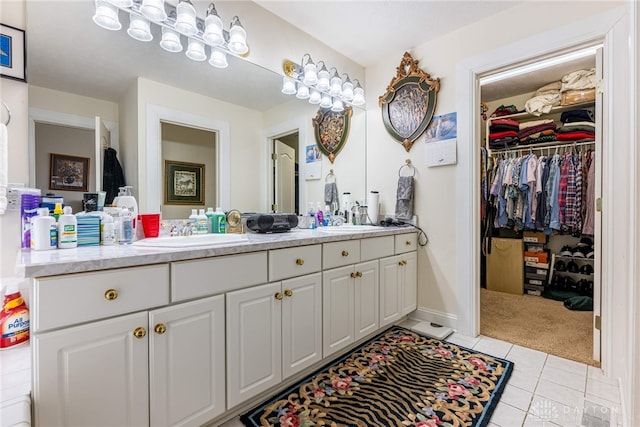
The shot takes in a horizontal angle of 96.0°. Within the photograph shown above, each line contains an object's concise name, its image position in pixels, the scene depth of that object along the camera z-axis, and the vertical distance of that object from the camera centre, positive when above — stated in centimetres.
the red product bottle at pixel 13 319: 107 -40
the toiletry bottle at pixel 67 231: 112 -7
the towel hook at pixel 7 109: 121 +44
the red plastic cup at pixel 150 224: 152 -6
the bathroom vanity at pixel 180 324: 88 -45
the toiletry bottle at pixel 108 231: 126 -8
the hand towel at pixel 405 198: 254 +11
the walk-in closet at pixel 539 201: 282 +10
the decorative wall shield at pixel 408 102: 247 +98
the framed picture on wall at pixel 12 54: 121 +68
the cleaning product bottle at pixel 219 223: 179 -7
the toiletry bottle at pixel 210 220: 178 -5
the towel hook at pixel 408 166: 258 +41
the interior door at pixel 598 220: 179 -6
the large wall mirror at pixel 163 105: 135 +62
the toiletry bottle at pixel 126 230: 131 -8
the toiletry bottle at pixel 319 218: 250 -6
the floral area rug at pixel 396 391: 137 -98
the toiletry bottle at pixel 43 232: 109 -7
